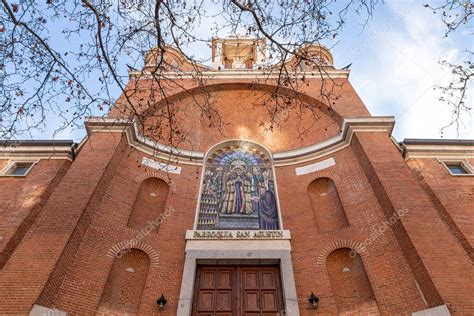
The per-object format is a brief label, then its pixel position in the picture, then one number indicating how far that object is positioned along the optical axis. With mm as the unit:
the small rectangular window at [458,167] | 13039
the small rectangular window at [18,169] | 12977
